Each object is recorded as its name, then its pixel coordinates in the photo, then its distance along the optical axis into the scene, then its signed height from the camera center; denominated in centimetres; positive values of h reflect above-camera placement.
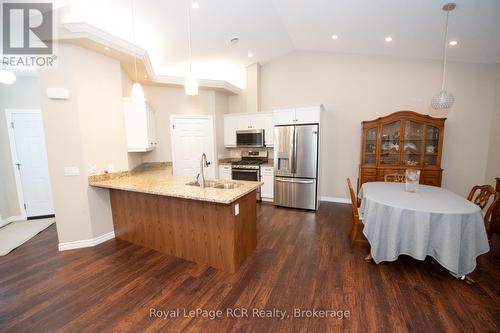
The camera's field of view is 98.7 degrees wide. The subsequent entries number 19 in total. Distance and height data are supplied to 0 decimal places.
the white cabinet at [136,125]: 342 +33
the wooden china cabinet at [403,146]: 396 -9
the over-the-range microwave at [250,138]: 509 +13
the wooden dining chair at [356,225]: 281 -113
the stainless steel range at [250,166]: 500 -53
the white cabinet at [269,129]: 500 +33
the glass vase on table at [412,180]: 281 -52
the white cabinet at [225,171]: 534 -68
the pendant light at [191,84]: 239 +67
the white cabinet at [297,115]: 423 +56
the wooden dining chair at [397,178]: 369 -64
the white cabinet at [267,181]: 490 -87
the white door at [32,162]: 407 -29
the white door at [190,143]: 490 +4
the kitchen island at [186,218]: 241 -92
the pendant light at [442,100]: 278 +52
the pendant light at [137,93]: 288 +70
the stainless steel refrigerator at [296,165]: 430 -47
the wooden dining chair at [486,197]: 236 -71
